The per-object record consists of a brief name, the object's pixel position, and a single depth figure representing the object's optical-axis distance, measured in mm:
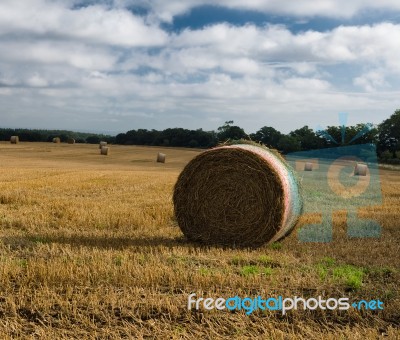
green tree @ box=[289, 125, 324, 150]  51125
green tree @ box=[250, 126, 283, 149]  44262
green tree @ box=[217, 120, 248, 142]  40241
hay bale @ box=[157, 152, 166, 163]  33625
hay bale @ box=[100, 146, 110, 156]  37753
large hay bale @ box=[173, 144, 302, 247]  8000
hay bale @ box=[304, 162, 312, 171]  30594
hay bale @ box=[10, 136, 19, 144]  45500
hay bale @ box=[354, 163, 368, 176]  27266
